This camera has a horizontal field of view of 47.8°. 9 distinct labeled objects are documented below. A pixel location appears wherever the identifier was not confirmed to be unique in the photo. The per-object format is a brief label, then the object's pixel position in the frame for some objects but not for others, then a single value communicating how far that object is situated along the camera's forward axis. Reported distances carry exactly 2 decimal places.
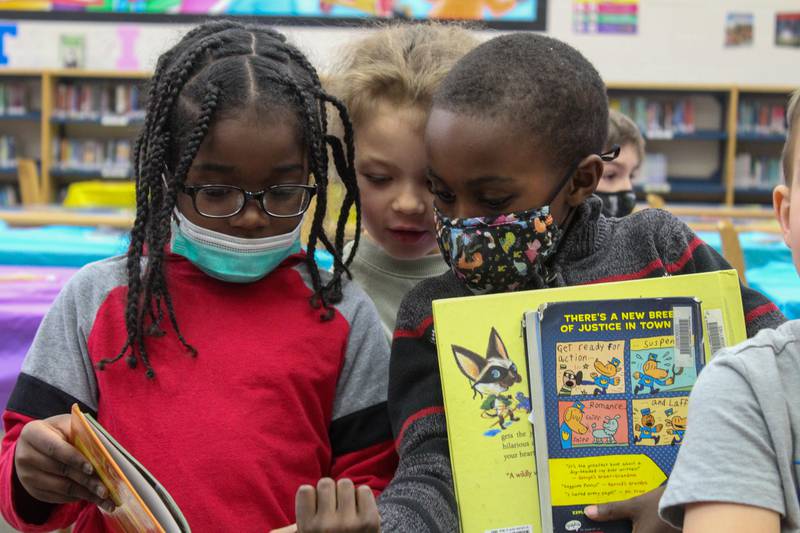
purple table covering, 1.83
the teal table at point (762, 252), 2.90
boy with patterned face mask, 1.20
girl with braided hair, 1.22
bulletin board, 8.39
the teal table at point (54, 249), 2.71
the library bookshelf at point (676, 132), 8.57
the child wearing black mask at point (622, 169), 2.47
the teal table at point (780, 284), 1.96
